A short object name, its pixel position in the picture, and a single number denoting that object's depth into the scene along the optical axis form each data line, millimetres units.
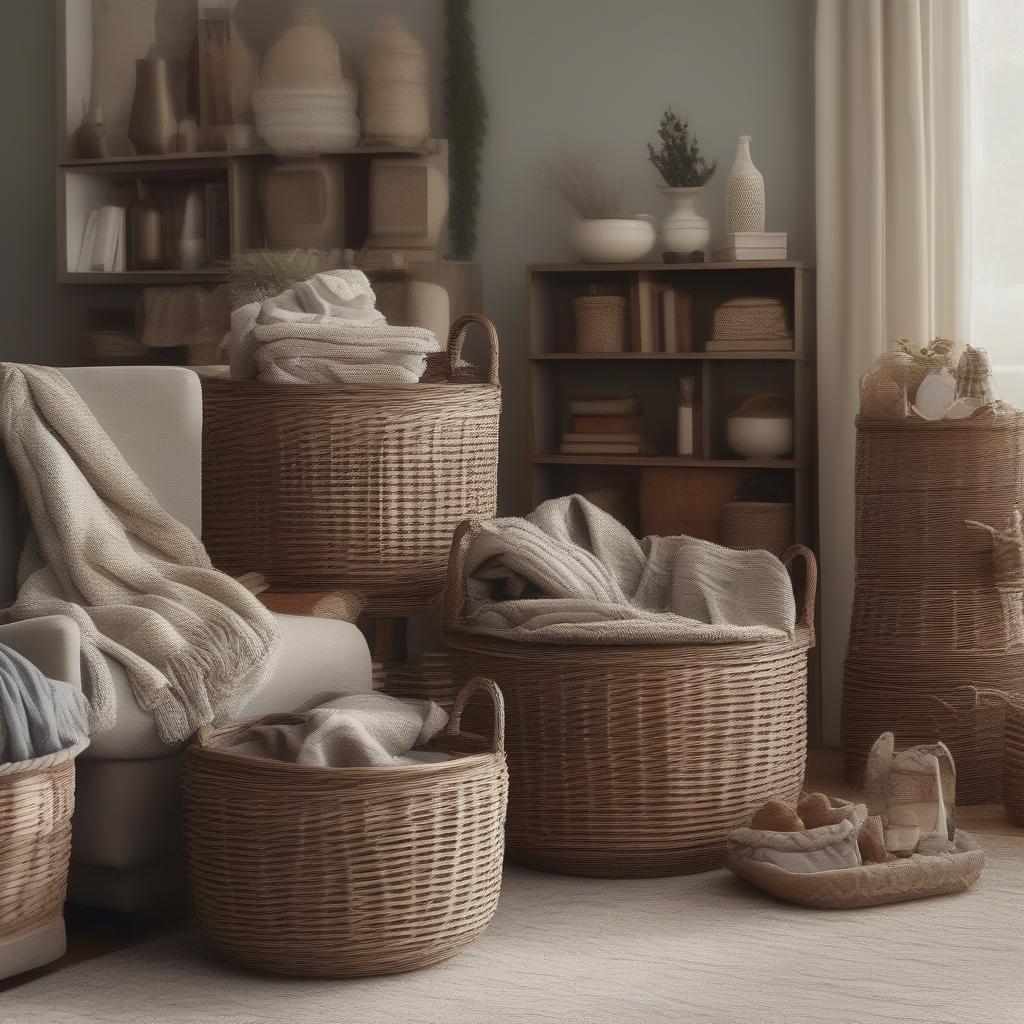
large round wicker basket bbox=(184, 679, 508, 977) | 3795
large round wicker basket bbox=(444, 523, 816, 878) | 4719
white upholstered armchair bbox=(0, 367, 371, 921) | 4150
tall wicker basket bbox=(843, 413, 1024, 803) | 6137
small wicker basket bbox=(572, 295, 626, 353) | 7521
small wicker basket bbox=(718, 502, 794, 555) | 7156
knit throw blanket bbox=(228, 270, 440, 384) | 5354
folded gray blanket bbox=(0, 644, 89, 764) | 3673
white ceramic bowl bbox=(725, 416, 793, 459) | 7226
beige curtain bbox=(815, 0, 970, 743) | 6998
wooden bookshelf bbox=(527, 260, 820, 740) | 7310
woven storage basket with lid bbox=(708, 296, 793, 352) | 7226
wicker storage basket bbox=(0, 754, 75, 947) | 3690
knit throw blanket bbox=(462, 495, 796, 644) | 4761
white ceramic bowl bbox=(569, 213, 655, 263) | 7401
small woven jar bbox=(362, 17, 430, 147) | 8019
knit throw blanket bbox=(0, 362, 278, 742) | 4206
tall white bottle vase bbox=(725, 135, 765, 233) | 7219
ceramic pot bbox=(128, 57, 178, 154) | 8623
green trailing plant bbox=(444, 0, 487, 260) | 8040
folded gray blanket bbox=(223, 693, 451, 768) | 4031
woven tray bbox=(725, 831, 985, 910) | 4456
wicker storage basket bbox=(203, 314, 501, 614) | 5361
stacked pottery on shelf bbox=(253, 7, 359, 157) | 8153
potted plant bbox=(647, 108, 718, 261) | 7394
